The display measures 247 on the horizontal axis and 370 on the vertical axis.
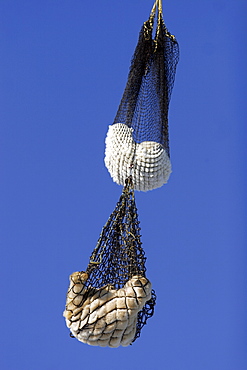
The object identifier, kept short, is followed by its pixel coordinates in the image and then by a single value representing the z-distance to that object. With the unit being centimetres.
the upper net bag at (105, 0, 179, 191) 1588
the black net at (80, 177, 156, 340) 1446
